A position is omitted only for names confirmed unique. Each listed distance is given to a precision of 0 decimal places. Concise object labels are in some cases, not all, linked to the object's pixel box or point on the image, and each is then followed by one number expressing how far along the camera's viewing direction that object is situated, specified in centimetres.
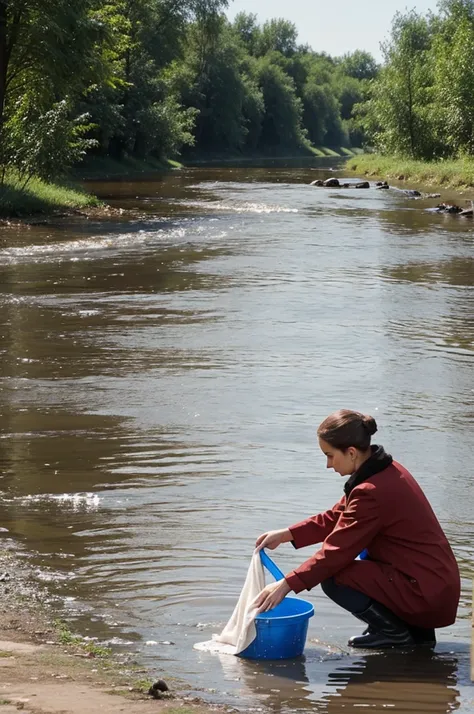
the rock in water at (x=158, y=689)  402
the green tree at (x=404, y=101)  6059
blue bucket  468
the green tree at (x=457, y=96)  5491
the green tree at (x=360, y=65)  17112
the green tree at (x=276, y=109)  10288
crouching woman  471
